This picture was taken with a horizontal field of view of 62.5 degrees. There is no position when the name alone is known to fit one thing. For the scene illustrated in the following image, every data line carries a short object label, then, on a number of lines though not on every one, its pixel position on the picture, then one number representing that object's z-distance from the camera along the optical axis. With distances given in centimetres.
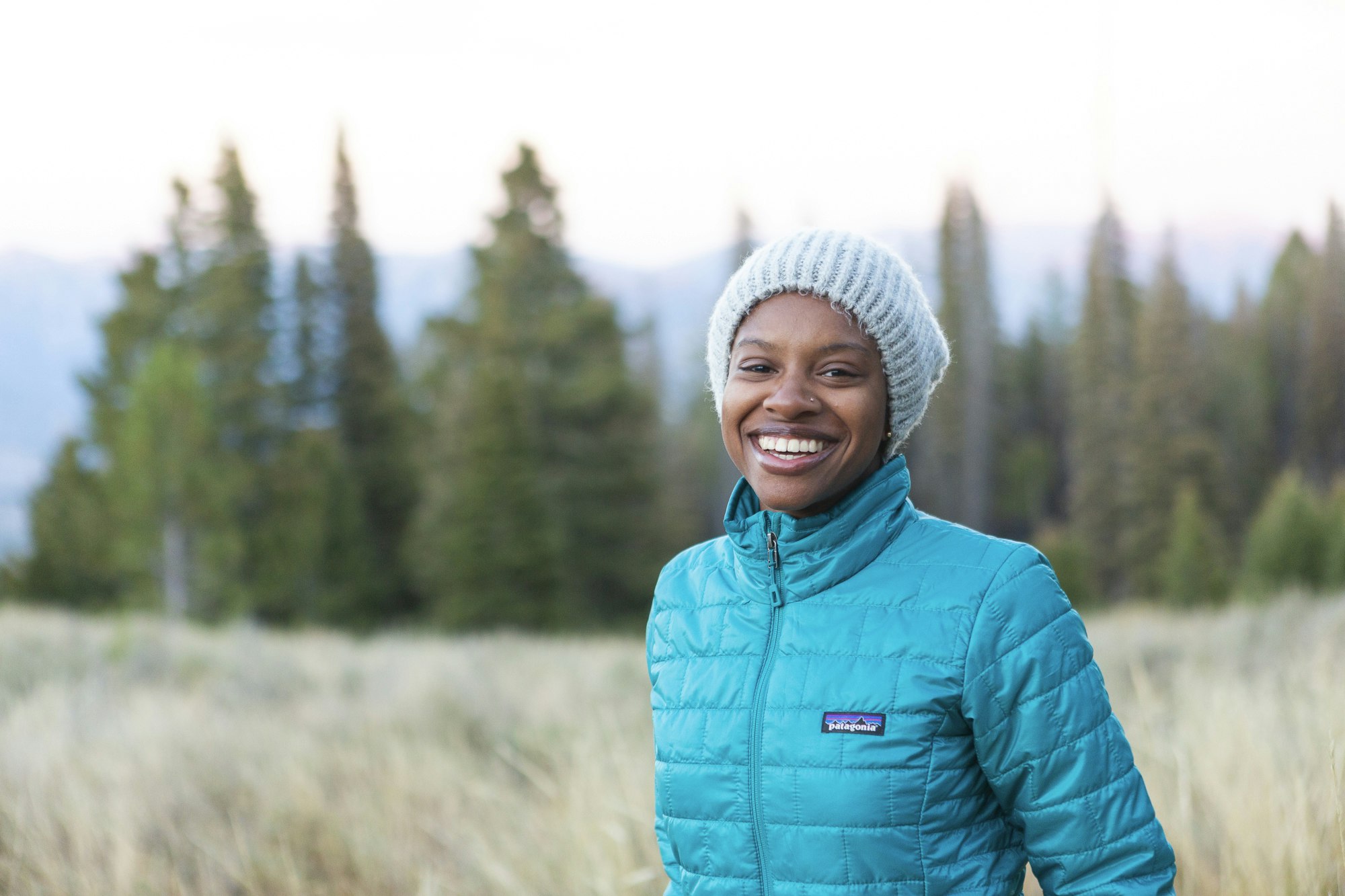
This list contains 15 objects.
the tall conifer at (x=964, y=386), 5109
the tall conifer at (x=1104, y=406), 4394
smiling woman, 165
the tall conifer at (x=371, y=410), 3550
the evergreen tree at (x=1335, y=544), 1777
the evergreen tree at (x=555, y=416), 2920
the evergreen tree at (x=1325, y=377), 3422
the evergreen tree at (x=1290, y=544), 2497
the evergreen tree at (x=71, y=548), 2994
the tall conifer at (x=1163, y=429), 4075
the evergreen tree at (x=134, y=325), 3231
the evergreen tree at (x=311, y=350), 3512
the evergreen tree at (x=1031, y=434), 5703
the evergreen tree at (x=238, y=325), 3175
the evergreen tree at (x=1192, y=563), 3062
